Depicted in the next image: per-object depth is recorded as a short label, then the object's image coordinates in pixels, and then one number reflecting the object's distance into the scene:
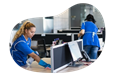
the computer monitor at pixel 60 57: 2.31
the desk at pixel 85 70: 2.39
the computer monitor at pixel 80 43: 3.21
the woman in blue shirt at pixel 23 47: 2.60
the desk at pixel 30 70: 2.37
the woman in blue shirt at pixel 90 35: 3.99
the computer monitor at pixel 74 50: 2.70
